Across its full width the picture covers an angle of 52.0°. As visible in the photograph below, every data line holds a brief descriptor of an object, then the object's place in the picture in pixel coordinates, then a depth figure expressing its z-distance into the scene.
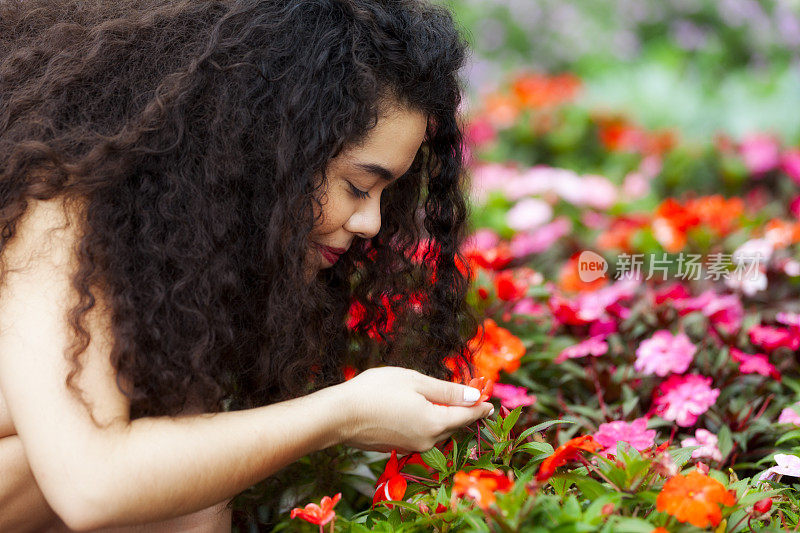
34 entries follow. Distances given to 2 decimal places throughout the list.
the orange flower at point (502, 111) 4.39
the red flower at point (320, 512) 1.32
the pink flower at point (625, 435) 1.62
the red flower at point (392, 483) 1.48
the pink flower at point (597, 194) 3.32
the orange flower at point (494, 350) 1.90
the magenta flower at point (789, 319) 2.07
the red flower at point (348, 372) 2.00
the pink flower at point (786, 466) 1.54
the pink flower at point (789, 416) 1.79
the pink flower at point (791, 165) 3.62
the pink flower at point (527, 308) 2.30
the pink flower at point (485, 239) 2.93
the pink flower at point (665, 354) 1.98
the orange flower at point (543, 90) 4.49
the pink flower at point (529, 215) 3.14
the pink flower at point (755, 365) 1.97
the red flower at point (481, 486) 1.16
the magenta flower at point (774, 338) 2.05
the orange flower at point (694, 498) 1.18
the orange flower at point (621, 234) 2.91
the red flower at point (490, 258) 2.32
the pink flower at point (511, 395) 1.81
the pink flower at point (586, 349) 2.02
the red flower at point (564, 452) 1.30
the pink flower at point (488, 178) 3.53
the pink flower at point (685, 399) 1.86
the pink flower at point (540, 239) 2.94
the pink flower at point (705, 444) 1.75
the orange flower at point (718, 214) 2.93
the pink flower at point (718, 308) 2.18
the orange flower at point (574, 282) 2.62
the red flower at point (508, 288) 2.16
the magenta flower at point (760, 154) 3.74
